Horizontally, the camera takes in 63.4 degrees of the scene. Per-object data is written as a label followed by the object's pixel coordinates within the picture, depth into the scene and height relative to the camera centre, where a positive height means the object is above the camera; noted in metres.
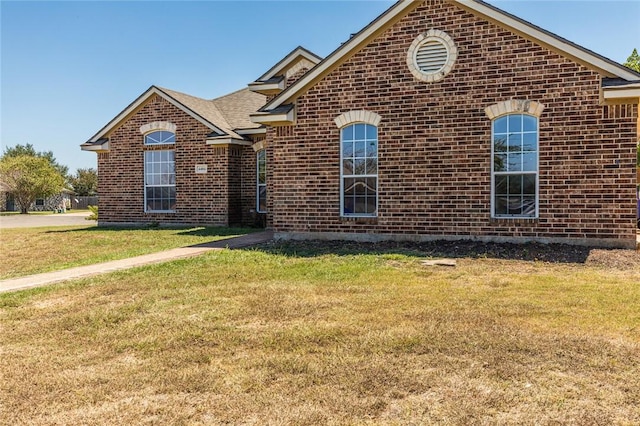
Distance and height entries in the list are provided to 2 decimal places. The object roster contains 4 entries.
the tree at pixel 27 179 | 49.16 +1.95
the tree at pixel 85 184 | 77.12 +2.35
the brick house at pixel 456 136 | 10.76 +1.49
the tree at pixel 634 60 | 28.48 +7.84
